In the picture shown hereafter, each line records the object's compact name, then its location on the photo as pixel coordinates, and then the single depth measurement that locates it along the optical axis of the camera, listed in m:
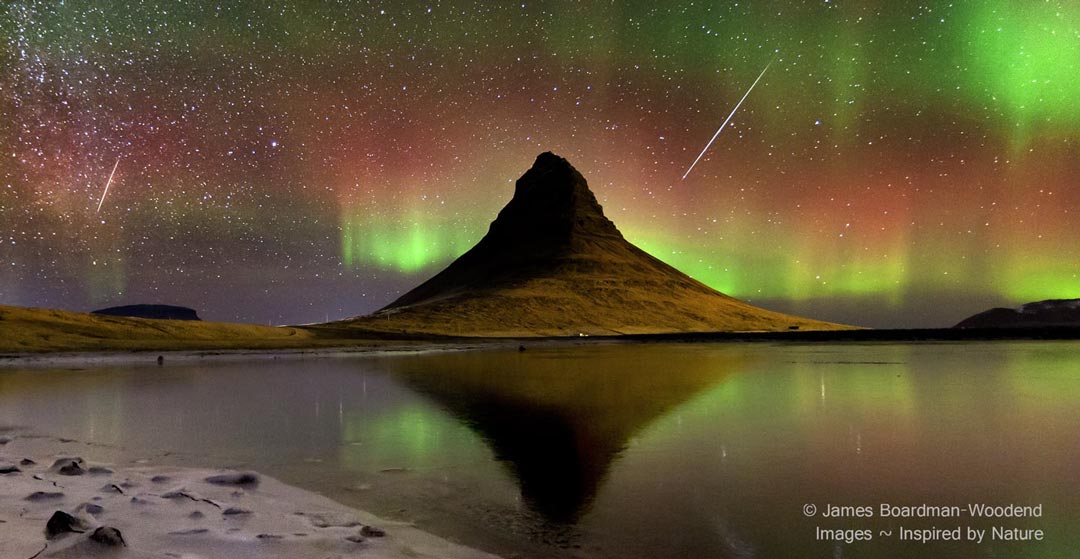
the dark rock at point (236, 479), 8.36
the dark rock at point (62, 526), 5.31
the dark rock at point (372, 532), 6.06
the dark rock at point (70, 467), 8.44
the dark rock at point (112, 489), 7.44
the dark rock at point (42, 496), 6.83
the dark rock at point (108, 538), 5.08
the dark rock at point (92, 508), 6.37
